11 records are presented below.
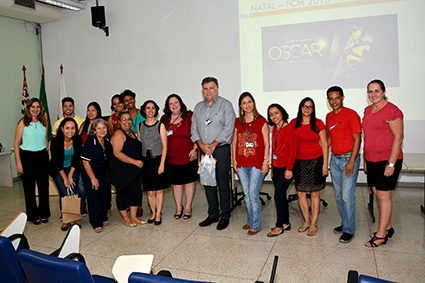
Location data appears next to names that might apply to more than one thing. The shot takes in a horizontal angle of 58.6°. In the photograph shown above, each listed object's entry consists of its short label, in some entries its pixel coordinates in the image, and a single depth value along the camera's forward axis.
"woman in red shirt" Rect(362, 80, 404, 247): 3.33
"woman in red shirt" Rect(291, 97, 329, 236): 3.75
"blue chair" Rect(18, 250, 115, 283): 1.70
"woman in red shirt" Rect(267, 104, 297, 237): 3.76
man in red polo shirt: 3.61
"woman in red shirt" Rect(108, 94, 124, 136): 5.20
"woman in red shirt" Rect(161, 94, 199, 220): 4.44
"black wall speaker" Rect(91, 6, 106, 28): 6.93
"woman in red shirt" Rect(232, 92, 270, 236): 3.95
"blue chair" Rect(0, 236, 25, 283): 2.08
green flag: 7.63
